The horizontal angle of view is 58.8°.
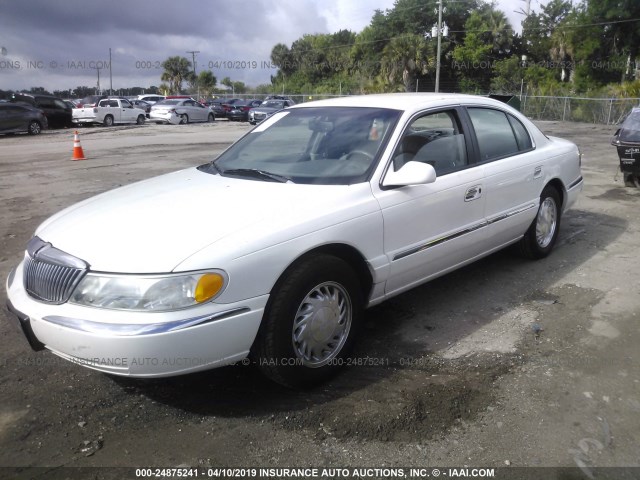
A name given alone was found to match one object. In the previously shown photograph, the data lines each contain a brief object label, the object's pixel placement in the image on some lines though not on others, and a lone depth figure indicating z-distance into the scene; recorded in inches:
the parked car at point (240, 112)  1390.3
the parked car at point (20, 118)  839.7
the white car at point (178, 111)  1232.8
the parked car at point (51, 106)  991.0
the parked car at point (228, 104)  1439.5
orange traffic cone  534.6
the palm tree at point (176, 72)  2844.5
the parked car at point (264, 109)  1130.0
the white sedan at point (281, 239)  107.5
